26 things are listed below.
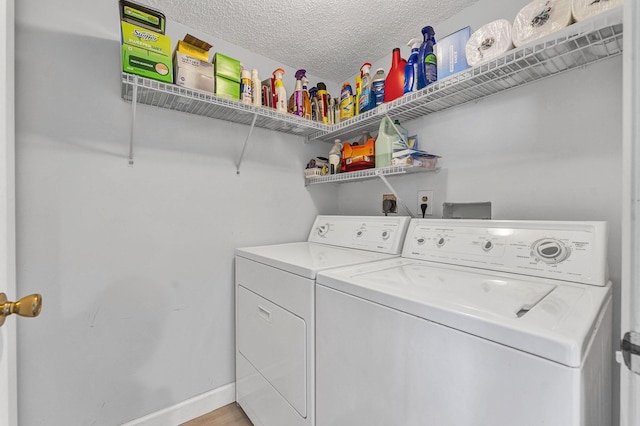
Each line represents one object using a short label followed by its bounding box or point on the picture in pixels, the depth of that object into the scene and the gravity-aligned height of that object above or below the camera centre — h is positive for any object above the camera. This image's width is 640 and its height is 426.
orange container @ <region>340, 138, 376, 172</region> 1.76 +0.36
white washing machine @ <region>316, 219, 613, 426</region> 0.55 -0.31
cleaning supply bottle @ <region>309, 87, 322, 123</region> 1.95 +0.74
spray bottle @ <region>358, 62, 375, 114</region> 1.69 +0.75
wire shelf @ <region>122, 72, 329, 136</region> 1.29 +0.60
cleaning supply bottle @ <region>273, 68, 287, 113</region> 1.73 +0.76
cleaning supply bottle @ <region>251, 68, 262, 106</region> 1.62 +0.75
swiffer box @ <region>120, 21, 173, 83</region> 1.19 +0.73
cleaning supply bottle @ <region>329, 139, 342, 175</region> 1.99 +0.40
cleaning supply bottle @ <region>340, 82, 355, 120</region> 1.85 +0.75
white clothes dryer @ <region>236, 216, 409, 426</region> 1.12 -0.48
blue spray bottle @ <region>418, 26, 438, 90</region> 1.34 +0.76
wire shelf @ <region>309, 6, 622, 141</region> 0.92 +0.61
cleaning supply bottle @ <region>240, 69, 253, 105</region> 1.56 +0.72
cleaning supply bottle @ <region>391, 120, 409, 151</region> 1.52 +0.45
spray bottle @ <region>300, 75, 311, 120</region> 1.88 +0.78
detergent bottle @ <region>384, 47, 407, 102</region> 1.53 +0.76
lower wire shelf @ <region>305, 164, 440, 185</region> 1.50 +0.24
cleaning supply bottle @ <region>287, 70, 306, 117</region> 1.83 +0.75
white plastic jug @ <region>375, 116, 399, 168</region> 1.64 +0.43
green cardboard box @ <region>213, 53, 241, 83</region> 1.48 +0.81
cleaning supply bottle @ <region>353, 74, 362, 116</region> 1.78 +0.78
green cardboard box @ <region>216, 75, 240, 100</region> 1.48 +0.69
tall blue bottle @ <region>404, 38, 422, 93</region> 1.44 +0.77
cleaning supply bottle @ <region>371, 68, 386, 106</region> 1.66 +0.77
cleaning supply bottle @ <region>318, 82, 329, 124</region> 1.95 +0.78
